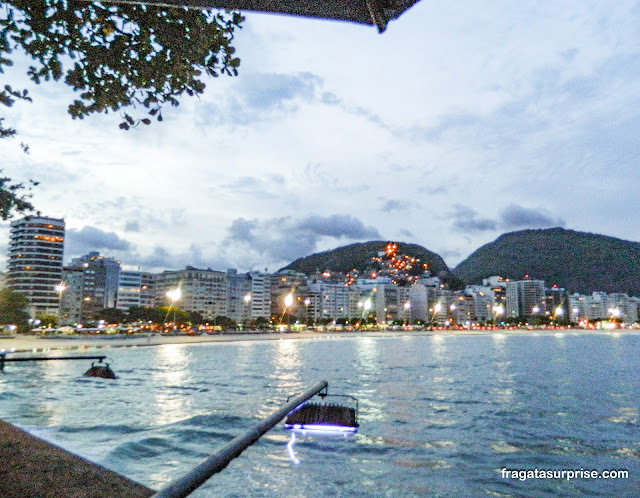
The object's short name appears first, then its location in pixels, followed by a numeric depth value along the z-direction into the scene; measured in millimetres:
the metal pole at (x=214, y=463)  2639
